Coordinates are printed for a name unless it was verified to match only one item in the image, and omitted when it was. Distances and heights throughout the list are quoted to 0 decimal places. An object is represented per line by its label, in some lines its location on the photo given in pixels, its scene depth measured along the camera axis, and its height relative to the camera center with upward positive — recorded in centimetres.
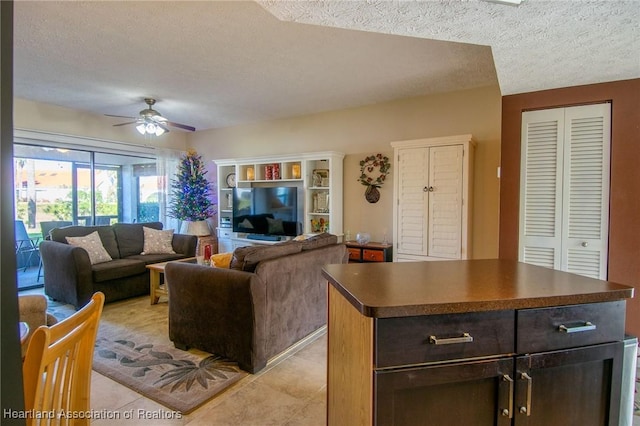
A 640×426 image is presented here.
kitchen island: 109 -51
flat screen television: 523 -10
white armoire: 384 +10
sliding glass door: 484 +22
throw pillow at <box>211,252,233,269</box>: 285 -49
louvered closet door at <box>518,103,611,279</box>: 264 +16
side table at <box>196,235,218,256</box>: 593 -71
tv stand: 541 -54
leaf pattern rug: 220 -125
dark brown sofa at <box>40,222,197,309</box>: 373 -76
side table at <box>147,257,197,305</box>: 401 -102
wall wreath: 469 +46
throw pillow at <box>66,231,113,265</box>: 412 -55
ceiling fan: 417 +103
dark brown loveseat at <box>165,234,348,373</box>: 242 -77
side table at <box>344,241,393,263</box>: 430 -61
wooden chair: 92 -50
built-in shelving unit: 488 +40
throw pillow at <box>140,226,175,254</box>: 489 -58
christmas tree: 602 +19
